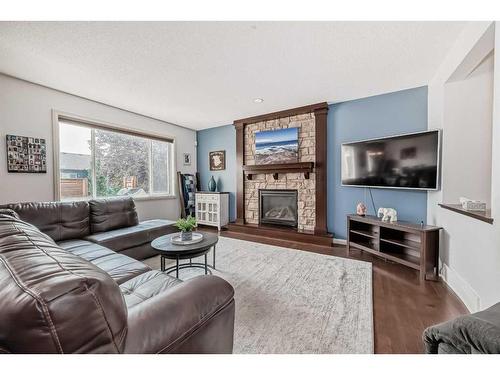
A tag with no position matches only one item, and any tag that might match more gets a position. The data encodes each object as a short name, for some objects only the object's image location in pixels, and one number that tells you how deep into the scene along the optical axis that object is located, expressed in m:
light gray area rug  1.41
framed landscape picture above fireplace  3.94
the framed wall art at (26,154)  2.70
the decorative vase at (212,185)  5.02
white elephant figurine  2.74
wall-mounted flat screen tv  2.46
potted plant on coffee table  2.24
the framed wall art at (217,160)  4.99
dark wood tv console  2.31
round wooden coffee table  1.94
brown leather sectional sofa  0.51
